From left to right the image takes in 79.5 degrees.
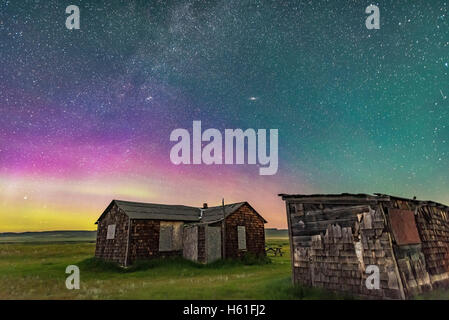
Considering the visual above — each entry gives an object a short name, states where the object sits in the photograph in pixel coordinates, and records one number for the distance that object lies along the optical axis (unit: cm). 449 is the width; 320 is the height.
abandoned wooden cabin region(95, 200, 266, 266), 2105
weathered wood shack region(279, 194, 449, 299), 926
